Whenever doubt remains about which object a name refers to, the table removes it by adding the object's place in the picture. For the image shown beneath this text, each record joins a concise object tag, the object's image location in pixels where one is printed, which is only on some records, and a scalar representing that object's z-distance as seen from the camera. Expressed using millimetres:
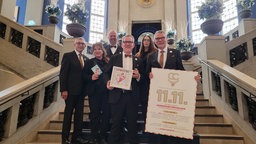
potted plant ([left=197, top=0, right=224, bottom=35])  3601
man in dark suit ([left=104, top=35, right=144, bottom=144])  2120
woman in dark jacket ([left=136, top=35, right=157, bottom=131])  2299
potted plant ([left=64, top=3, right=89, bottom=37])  3813
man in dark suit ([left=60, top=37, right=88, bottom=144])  2400
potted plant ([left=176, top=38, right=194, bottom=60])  5307
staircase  2495
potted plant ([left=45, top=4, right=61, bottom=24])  4791
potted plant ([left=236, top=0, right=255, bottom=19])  5084
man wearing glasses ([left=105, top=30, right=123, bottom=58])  2958
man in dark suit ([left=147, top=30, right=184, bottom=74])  2235
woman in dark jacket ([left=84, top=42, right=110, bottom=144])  2405
